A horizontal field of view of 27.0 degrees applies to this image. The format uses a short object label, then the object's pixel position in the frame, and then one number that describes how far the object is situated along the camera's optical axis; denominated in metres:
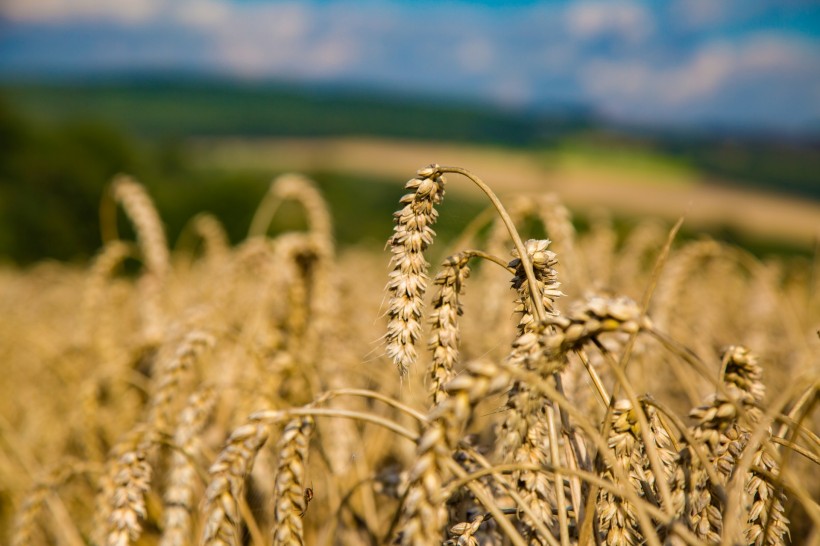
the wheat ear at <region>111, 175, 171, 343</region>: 2.90
